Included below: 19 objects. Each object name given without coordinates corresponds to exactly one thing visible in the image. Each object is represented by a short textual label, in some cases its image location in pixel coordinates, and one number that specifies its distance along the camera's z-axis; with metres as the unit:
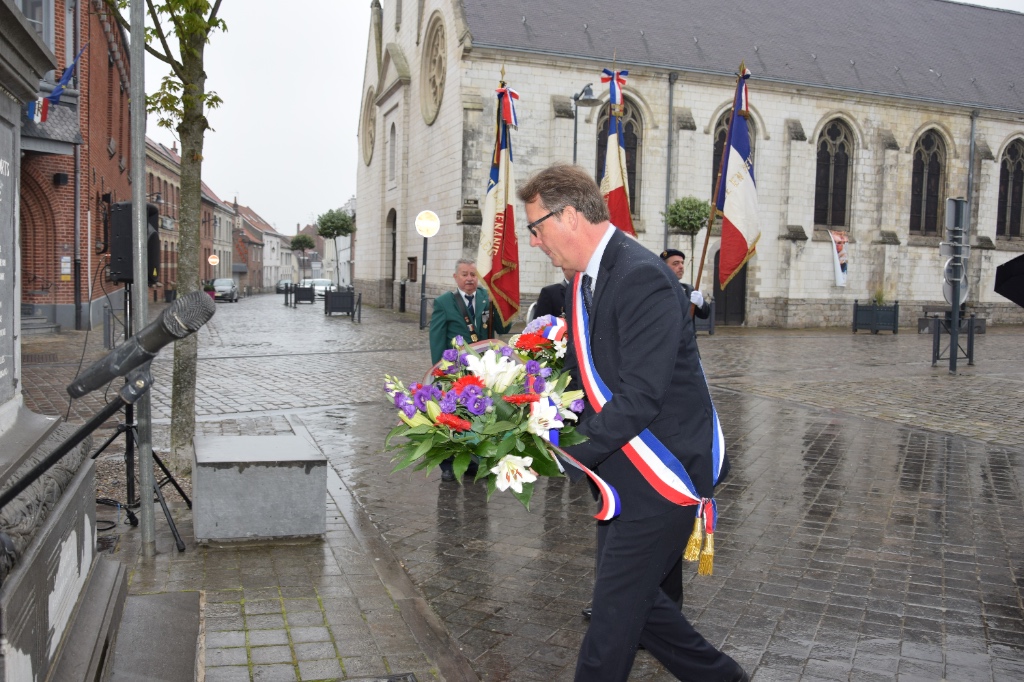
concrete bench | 5.17
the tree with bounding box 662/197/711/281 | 25.94
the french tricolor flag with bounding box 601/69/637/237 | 9.98
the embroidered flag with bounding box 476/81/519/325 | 9.95
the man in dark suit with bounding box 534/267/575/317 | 8.66
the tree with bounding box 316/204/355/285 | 46.09
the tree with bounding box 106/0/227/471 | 7.02
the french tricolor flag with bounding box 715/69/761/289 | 8.94
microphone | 2.17
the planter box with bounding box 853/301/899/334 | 26.94
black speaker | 7.21
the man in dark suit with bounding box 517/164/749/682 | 2.68
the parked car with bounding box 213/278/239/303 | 48.13
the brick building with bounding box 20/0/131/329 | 19.62
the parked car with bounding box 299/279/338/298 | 63.27
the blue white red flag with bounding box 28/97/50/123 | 17.38
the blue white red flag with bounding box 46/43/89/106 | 17.44
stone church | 27.03
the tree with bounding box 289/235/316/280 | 87.44
